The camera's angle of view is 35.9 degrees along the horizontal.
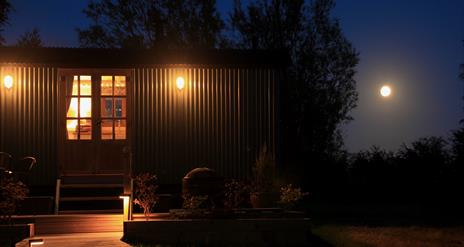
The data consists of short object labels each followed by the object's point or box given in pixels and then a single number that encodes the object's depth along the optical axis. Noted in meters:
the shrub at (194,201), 11.02
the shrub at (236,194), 11.74
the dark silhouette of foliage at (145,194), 11.24
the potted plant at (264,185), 11.90
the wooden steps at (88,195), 12.15
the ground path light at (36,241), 7.55
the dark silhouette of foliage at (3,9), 18.86
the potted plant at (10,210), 10.16
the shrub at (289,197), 11.65
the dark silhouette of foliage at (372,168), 20.59
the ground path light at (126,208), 11.07
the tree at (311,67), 24.27
